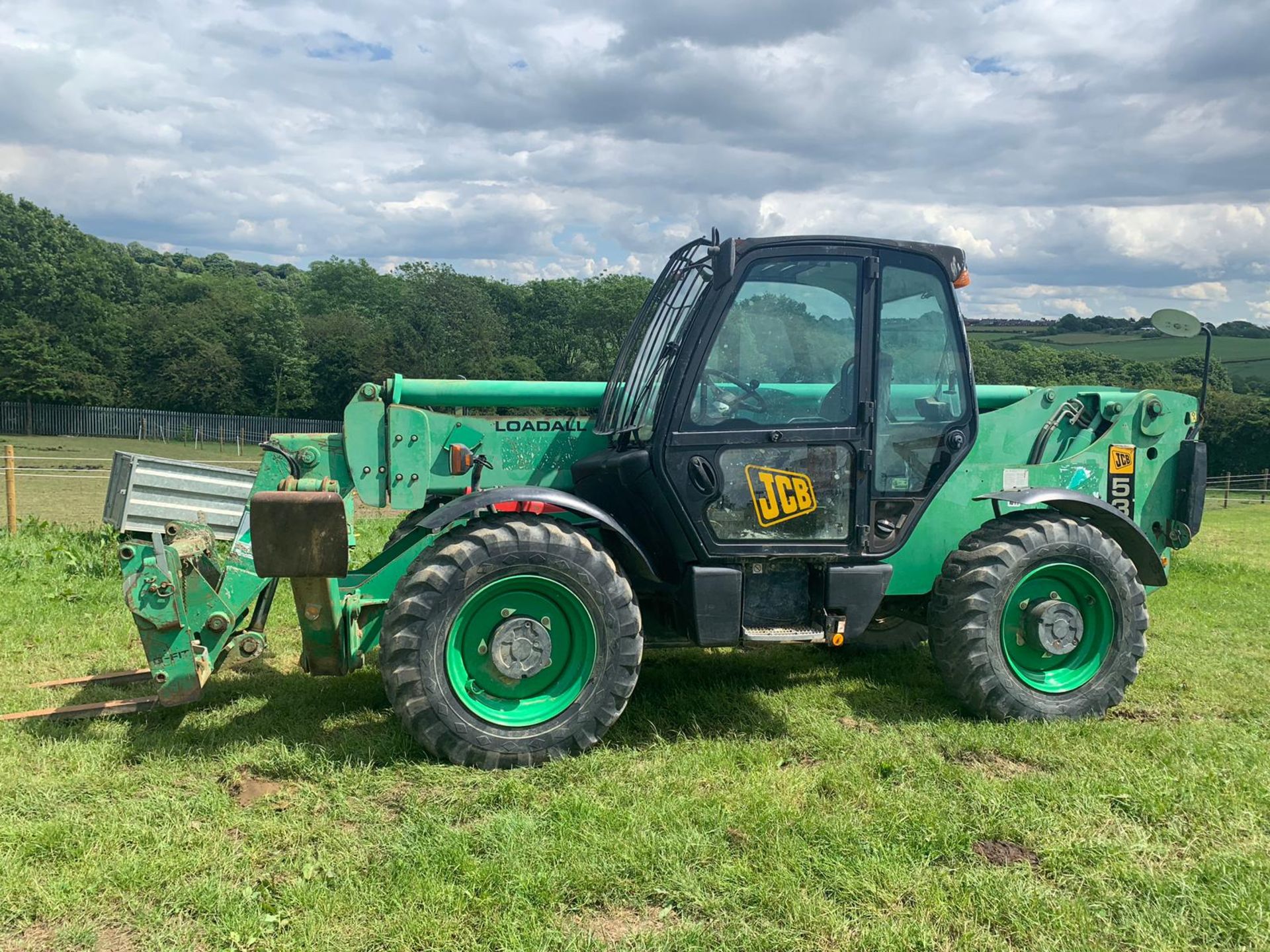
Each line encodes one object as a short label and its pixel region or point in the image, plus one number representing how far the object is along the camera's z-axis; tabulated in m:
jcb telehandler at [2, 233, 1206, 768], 4.55
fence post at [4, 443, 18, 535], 11.06
